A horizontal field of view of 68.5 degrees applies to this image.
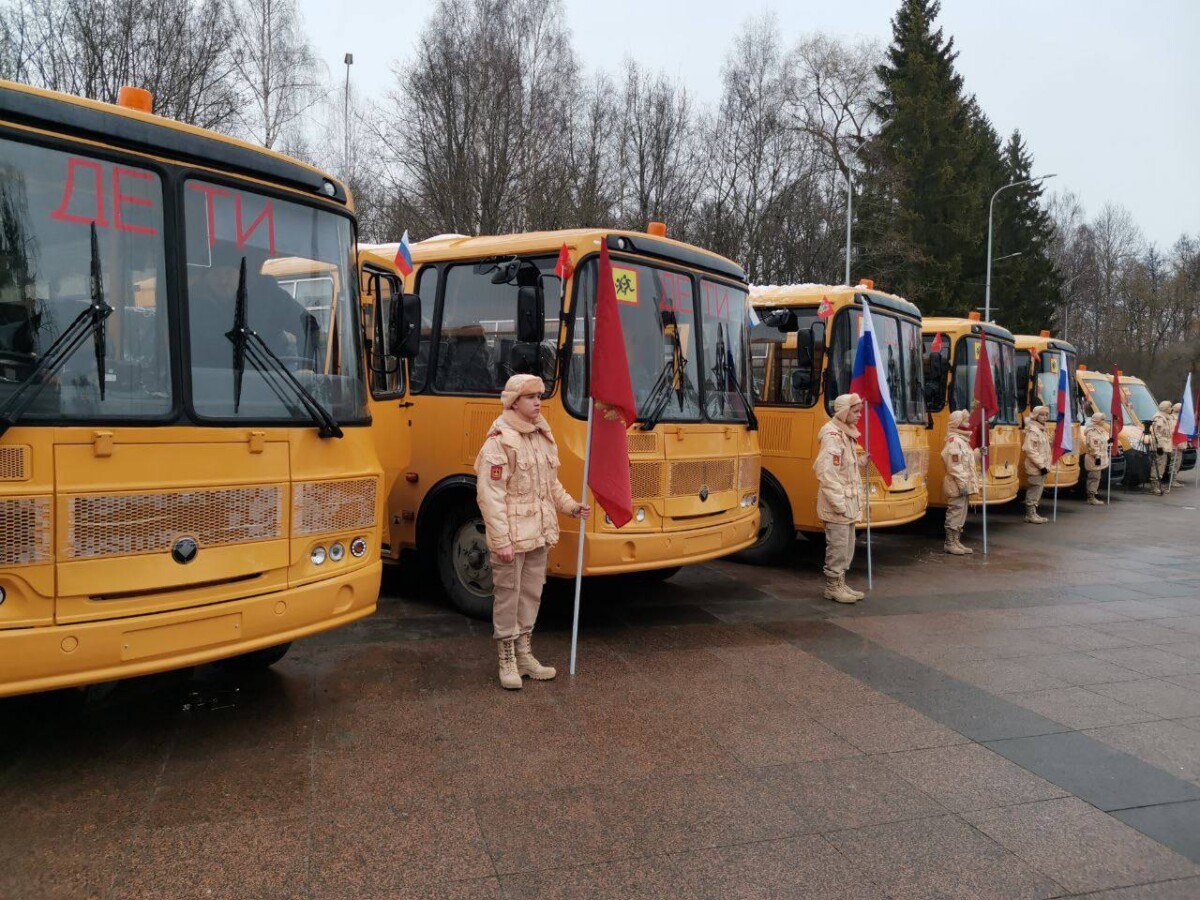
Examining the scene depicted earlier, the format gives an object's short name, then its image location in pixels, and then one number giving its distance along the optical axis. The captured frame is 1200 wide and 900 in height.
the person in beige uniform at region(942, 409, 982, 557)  11.20
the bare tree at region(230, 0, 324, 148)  24.83
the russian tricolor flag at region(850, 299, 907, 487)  8.90
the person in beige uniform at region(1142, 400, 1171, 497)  20.03
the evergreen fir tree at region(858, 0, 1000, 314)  36.62
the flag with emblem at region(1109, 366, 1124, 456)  16.83
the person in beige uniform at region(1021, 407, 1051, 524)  14.01
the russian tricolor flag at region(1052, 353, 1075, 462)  13.83
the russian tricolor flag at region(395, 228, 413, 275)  7.46
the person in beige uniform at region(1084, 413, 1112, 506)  17.16
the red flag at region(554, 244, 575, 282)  6.57
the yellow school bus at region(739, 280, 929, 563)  9.62
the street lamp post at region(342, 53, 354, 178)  29.18
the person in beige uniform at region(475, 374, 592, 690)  5.40
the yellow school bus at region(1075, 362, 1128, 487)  19.41
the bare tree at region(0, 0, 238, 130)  17.42
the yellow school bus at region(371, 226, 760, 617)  6.63
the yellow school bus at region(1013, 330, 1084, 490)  15.11
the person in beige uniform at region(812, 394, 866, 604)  8.20
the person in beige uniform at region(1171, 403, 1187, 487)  19.91
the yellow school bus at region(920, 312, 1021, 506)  12.27
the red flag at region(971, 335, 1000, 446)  11.23
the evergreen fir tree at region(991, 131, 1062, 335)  43.91
